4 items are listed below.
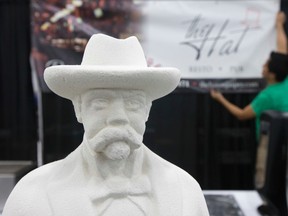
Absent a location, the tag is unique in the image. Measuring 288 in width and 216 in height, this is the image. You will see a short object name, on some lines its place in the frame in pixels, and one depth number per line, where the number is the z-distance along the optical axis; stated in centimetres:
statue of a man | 93
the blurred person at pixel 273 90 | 232
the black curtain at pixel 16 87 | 288
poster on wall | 273
